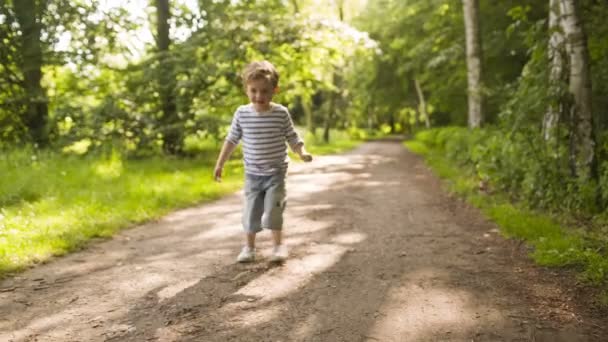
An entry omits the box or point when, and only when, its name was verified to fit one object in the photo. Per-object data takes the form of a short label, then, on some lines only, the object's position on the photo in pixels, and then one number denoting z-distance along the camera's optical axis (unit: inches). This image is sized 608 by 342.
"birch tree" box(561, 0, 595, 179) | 269.3
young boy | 192.5
